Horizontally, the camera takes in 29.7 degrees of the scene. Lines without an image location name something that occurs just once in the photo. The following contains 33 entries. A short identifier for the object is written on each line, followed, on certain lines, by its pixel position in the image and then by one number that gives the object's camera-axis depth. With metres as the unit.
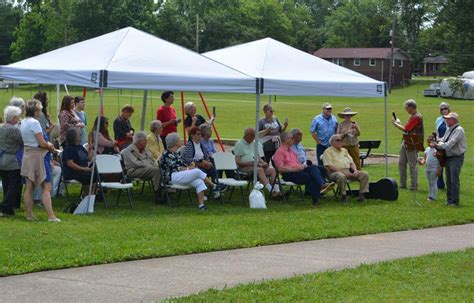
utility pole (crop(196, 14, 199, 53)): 94.61
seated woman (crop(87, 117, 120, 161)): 14.69
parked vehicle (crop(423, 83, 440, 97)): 80.19
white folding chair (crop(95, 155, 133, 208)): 13.30
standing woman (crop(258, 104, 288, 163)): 16.64
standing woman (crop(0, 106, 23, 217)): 11.98
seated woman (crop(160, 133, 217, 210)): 13.52
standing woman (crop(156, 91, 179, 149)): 16.36
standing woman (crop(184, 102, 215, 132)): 16.11
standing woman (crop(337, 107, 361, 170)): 16.28
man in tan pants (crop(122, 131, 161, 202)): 13.98
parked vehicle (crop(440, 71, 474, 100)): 76.50
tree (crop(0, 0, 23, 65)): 106.77
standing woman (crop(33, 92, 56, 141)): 14.14
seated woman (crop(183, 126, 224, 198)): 14.55
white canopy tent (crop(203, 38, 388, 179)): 14.43
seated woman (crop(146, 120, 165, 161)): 15.05
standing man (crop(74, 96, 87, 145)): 15.59
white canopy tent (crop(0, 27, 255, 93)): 13.24
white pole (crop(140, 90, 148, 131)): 18.21
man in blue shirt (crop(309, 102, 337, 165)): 16.53
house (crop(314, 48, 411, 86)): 108.25
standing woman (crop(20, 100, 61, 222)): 11.67
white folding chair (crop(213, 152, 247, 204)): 14.73
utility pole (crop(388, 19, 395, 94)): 92.06
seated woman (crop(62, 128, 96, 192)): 13.24
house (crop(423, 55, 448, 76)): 125.60
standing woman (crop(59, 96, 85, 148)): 14.70
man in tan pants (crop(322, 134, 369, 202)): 15.18
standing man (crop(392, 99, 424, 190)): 16.39
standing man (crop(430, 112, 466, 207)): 14.53
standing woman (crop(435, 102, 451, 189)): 16.39
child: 15.26
